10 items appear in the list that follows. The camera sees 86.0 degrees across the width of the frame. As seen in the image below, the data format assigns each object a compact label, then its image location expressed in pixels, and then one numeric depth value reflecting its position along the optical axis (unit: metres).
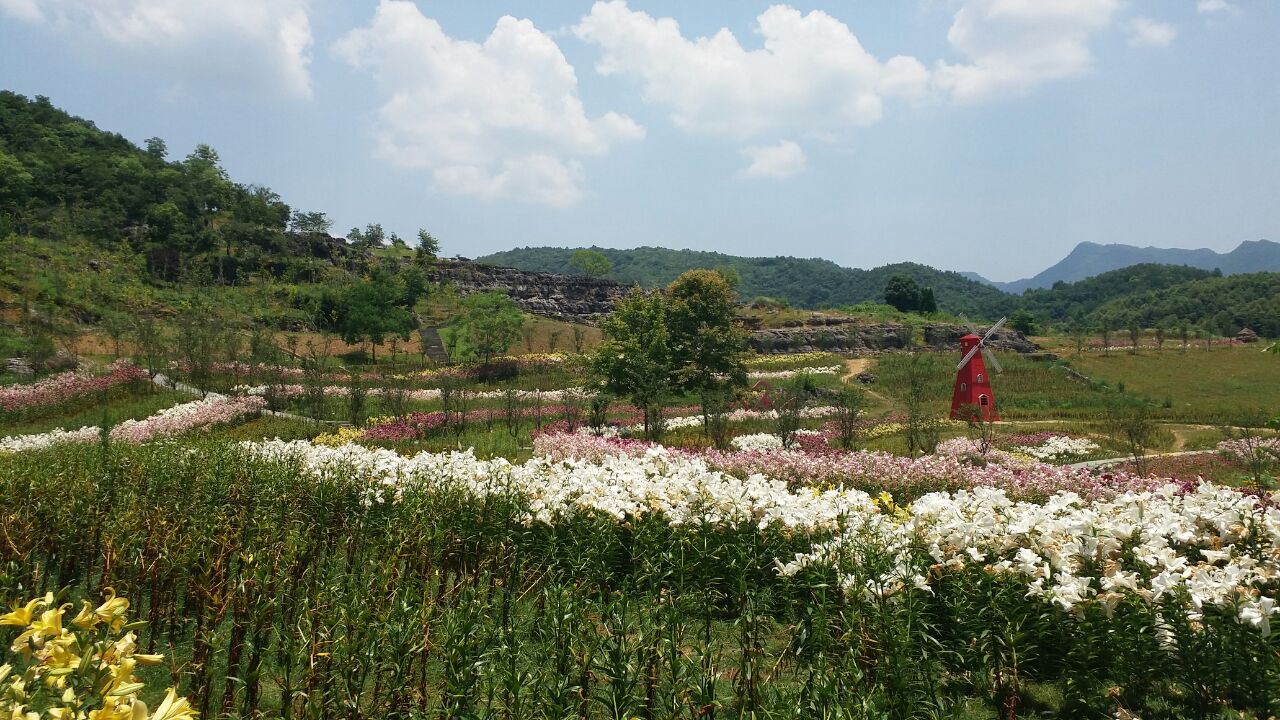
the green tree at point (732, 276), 92.56
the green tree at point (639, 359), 19.98
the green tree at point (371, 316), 41.88
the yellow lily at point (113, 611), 2.18
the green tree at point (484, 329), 39.34
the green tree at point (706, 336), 27.33
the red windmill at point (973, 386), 25.22
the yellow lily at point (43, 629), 2.05
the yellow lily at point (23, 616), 1.96
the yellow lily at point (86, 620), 2.13
